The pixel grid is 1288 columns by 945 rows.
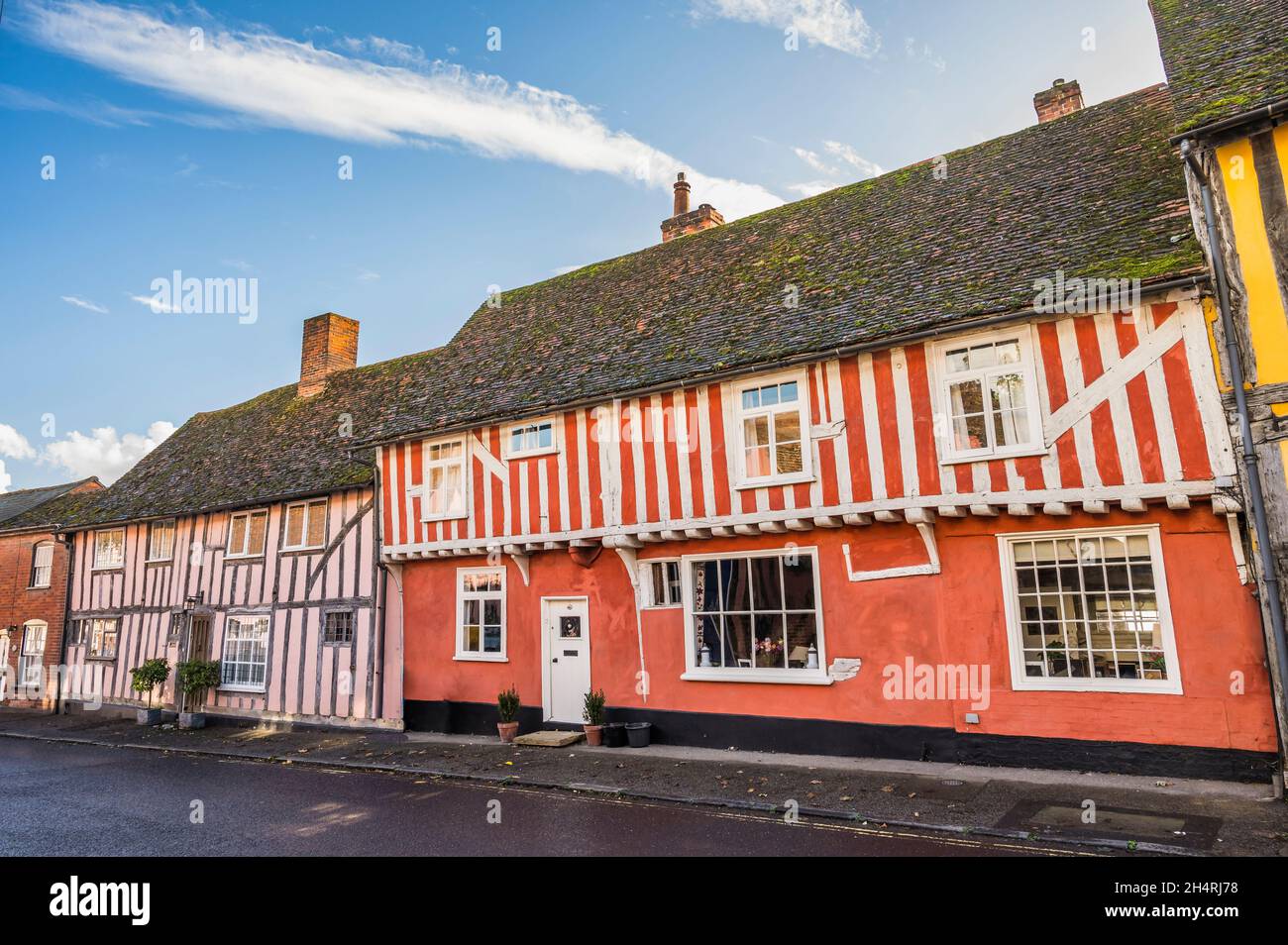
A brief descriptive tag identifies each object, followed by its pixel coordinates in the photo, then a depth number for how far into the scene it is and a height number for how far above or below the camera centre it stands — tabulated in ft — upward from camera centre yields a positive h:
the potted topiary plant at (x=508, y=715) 45.42 -4.84
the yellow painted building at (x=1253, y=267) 27.09 +11.67
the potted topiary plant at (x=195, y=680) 58.90 -2.64
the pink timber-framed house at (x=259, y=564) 54.75 +6.32
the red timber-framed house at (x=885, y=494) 29.99 +5.72
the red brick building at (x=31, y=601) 75.25 +4.94
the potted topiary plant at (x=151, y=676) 62.44 -2.30
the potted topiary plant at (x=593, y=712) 42.60 -4.59
